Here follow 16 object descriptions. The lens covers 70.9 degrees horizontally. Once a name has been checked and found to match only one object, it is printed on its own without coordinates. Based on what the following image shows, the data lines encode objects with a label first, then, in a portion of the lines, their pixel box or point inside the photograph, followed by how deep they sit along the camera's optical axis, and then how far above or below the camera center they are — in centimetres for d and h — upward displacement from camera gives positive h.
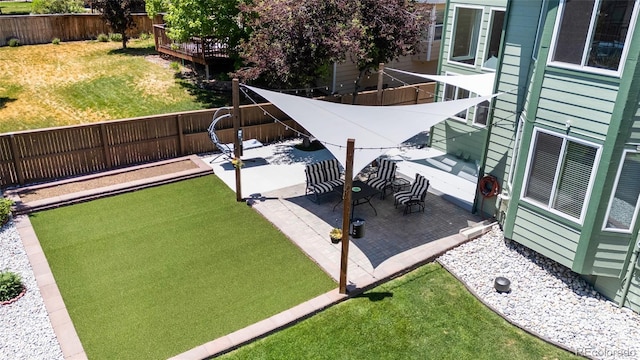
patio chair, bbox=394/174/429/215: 1077 -416
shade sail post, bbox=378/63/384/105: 1291 -190
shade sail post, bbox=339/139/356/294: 732 -321
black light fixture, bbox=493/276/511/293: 832 -468
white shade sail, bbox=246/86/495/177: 902 -221
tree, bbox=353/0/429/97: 1322 -46
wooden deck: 1833 -169
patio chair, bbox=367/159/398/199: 1163 -410
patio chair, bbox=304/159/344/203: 1129 -408
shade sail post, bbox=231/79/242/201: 1030 -290
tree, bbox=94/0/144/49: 2209 -38
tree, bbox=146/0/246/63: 1565 -41
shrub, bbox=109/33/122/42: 2405 -161
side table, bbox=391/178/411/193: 1188 -431
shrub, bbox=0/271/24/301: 773 -463
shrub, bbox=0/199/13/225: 990 -430
